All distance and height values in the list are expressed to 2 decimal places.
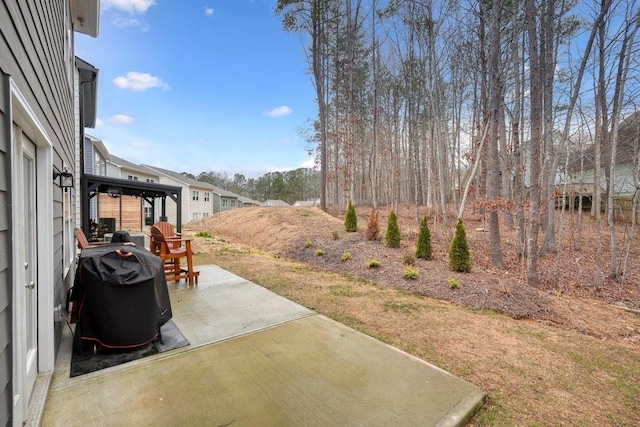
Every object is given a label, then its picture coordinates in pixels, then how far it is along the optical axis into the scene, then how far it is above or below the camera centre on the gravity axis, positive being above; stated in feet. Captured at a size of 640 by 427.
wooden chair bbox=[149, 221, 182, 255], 17.39 -1.75
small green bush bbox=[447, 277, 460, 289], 16.67 -4.54
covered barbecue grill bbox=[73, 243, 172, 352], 8.08 -2.72
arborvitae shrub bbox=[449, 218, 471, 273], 19.26 -3.24
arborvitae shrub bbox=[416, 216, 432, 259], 22.45 -2.98
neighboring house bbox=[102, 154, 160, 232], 52.65 +0.27
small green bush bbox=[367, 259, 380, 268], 20.94 -4.25
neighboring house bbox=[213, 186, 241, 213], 94.58 +1.93
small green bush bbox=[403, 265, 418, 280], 18.28 -4.34
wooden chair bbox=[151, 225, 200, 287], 15.69 -2.65
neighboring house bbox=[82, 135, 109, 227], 33.60 +6.23
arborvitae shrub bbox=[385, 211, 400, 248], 26.04 -2.56
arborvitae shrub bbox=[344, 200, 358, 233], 32.53 -1.71
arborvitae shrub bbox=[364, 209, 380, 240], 28.45 -2.19
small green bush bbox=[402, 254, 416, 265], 20.63 -3.93
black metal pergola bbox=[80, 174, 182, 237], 20.68 +1.49
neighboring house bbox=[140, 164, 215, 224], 74.13 +2.67
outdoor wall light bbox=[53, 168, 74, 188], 9.63 +1.02
